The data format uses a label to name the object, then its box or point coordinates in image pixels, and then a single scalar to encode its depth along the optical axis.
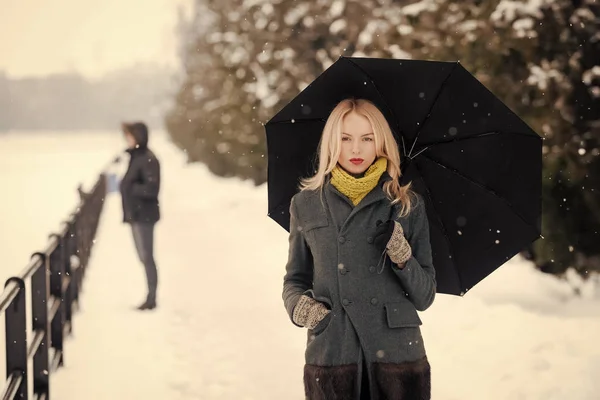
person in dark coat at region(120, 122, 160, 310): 8.44
